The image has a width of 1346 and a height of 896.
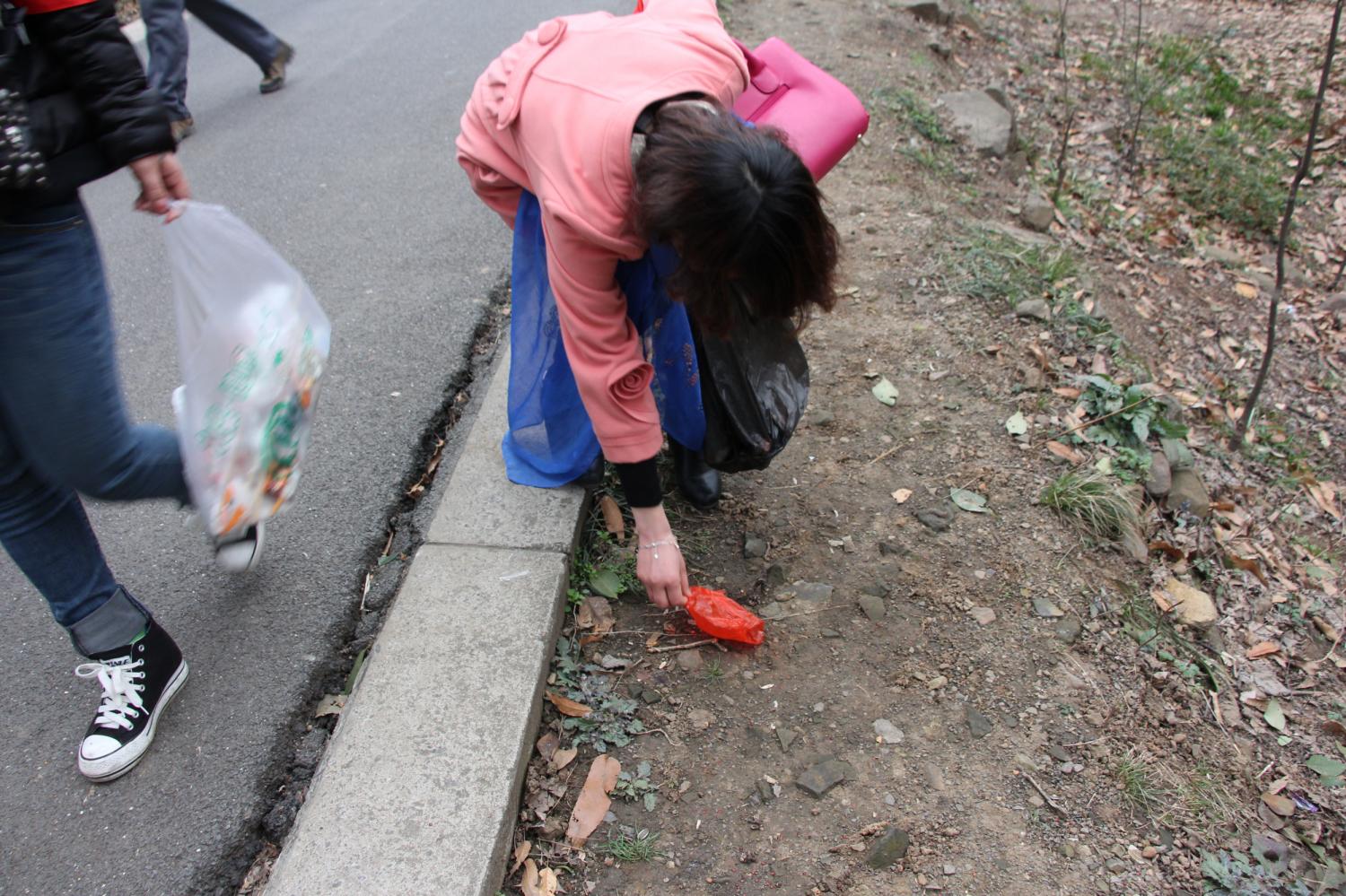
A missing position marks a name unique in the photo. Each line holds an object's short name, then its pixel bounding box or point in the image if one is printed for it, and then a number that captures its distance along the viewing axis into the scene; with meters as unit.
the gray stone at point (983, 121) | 4.84
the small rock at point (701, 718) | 2.05
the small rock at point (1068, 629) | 2.28
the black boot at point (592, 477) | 2.44
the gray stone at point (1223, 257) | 4.69
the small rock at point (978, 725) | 2.05
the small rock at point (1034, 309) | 3.34
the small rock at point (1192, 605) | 2.54
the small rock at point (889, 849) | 1.81
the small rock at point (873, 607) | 2.30
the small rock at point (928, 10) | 6.42
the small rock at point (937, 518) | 2.55
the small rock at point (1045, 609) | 2.33
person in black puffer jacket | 1.53
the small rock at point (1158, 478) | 2.83
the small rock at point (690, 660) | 2.17
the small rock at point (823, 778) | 1.92
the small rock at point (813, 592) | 2.34
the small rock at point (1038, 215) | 4.36
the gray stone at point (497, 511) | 2.33
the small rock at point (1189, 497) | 2.87
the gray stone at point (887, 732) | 2.03
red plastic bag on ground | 2.14
